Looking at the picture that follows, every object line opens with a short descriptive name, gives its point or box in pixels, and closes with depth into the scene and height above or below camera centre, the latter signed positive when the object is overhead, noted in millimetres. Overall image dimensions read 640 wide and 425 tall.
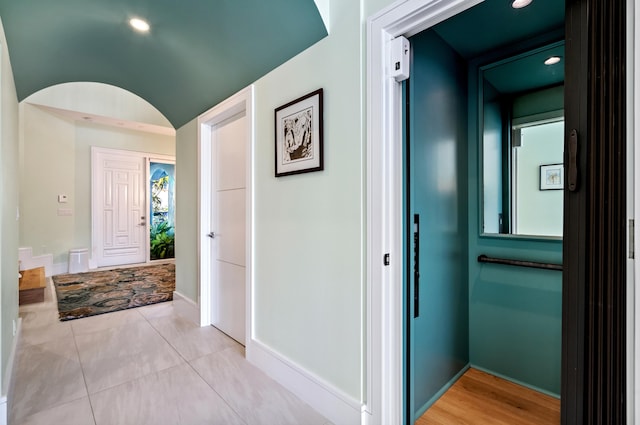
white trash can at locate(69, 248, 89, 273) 5434 -899
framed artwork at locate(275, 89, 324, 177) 1718 +444
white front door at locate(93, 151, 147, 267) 5930 +21
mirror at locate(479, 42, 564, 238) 1941 +446
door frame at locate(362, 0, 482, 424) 1398 -87
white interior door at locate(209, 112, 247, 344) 2623 -154
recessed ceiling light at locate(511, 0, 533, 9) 1614 +1099
